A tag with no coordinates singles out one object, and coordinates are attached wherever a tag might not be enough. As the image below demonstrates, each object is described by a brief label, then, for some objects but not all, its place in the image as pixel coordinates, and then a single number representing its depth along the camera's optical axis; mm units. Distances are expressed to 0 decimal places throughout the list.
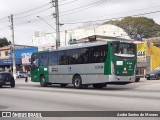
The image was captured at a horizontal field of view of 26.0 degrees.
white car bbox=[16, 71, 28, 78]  63288
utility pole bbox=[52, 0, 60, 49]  40316
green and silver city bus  22938
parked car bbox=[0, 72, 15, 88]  30500
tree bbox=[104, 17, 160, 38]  83938
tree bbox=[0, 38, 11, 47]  100144
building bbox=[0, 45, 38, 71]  69562
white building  70750
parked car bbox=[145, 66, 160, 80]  37562
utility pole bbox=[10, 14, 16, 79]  56094
